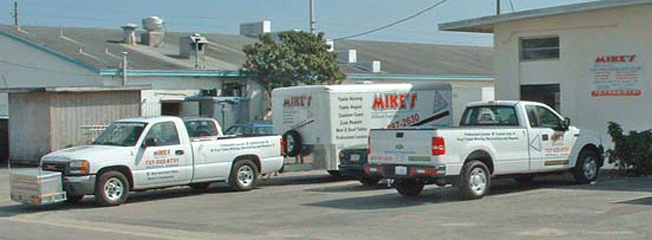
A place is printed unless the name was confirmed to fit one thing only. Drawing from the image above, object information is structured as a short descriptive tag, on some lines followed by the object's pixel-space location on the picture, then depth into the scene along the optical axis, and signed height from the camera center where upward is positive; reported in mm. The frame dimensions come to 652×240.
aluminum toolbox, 17375 -1161
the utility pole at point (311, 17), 43053 +4551
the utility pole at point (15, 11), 65000 +7954
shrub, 20672 -875
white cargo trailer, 22203 +94
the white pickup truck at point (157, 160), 17984 -774
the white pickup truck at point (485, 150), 16781 -660
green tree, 40781 +2408
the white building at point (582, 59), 22078 +1305
